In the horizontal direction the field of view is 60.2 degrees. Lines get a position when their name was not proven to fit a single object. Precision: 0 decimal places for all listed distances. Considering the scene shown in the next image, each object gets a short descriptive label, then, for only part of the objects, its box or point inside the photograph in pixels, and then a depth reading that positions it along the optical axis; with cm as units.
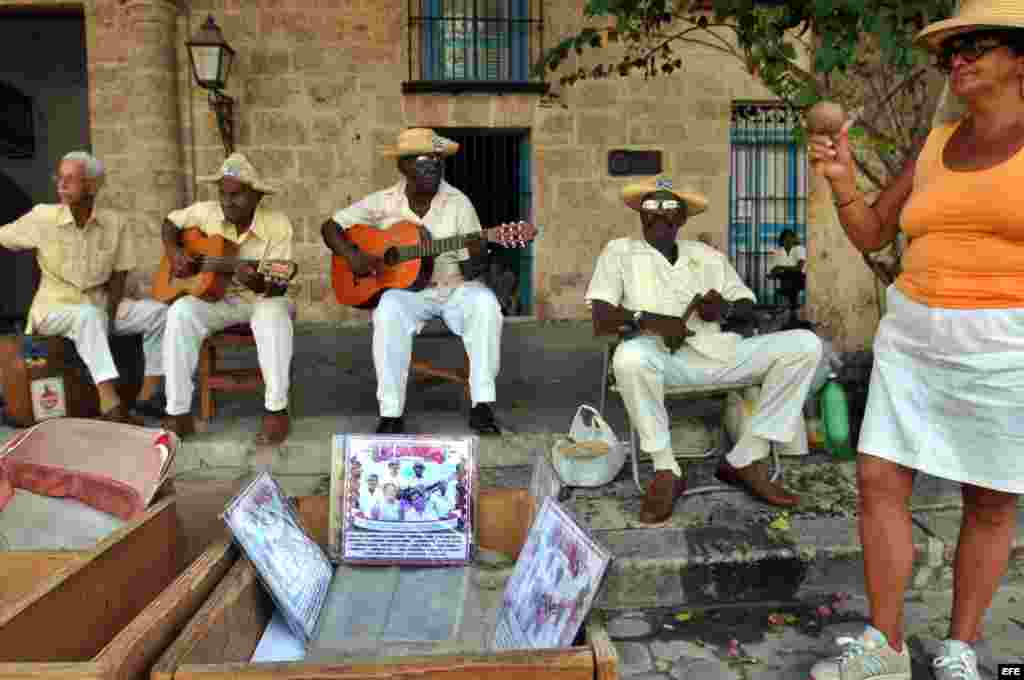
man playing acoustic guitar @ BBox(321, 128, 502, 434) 423
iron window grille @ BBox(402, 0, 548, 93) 945
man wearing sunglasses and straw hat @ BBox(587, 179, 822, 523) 358
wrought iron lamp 832
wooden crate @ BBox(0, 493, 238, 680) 141
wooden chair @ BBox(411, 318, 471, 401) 461
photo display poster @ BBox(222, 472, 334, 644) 200
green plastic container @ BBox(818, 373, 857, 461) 425
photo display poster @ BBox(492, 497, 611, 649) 164
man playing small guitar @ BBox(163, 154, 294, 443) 425
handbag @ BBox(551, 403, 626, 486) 394
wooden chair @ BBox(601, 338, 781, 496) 381
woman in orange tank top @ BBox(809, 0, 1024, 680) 231
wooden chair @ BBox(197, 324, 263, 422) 447
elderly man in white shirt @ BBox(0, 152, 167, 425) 446
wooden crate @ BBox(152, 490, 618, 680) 139
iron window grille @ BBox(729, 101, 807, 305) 1035
